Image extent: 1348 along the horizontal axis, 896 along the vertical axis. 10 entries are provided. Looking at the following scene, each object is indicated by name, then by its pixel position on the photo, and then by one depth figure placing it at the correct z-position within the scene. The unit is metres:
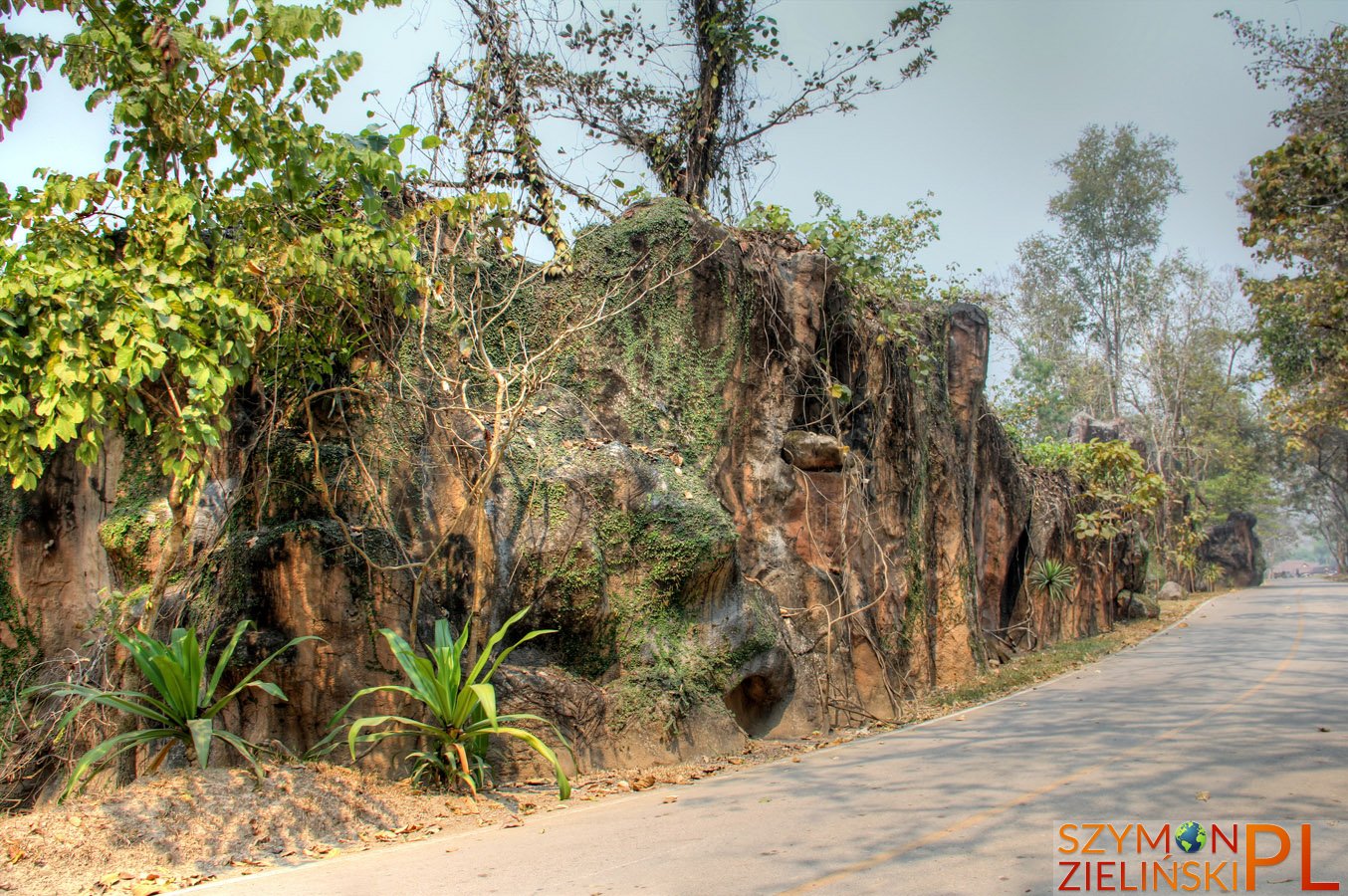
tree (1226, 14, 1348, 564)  13.09
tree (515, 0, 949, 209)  13.65
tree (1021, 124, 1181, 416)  41.38
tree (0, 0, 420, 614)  6.38
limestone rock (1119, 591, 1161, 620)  28.23
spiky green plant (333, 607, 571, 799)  7.08
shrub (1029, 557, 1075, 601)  21.98
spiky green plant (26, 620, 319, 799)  6.46
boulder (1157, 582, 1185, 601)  37.47
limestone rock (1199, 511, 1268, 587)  50.25
